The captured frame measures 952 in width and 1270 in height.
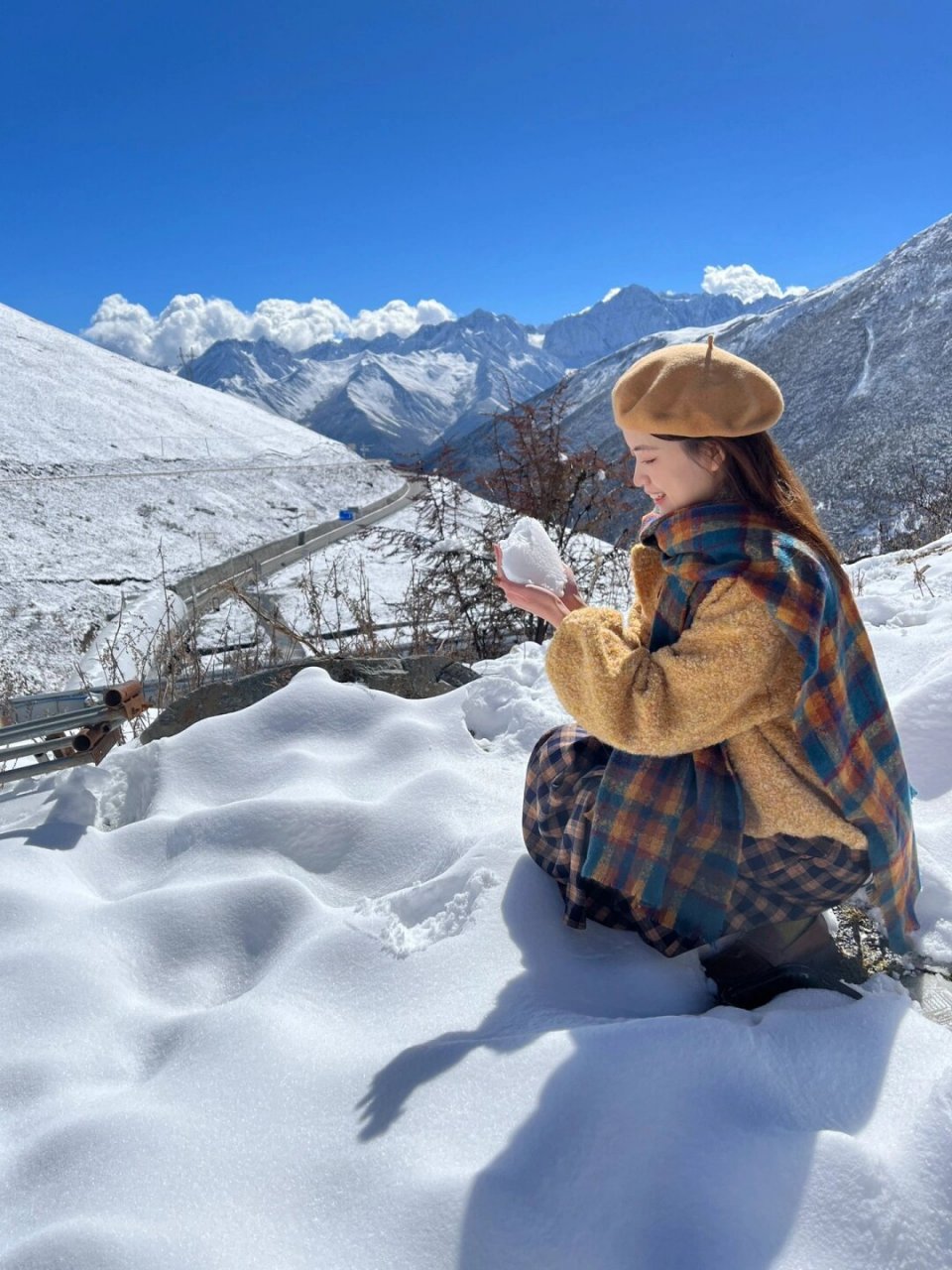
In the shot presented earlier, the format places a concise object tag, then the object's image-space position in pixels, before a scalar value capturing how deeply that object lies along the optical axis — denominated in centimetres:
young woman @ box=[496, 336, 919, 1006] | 191
